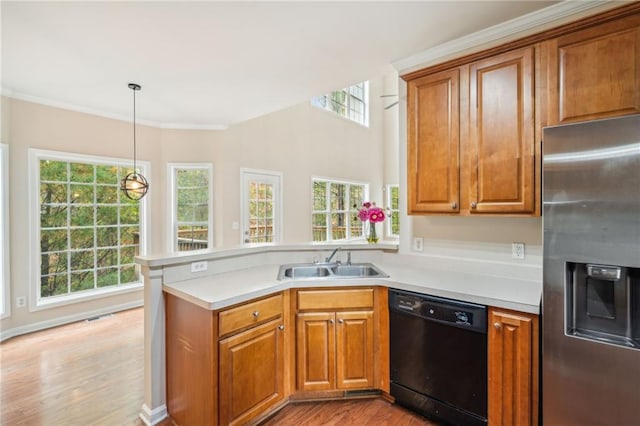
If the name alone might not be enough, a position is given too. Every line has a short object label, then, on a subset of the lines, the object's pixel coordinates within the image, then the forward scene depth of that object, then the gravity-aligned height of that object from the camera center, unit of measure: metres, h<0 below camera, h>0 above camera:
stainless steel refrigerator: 1.27 -0.27
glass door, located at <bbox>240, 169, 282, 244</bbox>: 4.94 +0.11
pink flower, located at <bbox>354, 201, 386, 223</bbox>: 2.61 -0.02
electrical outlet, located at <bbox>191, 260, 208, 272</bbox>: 2.18 -0.39
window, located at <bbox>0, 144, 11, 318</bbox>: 3.27 -0.21
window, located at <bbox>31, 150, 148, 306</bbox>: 3.65 -0.20
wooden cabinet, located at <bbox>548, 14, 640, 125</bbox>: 1.59 +0.75
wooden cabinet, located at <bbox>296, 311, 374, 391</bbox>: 2.11 -0.93
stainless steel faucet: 2.58 -0.37
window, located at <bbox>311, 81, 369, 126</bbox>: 6.40 +2.42
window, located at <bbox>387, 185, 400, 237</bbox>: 7.38 +0.11
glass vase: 2.81 -0.23
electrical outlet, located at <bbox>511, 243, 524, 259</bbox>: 2.10 -0.26
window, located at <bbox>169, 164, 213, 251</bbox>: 4.77 +0.07
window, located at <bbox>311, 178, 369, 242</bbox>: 6.15 +0.07
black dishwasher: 1.72 -0.86
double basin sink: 2.50 -0.47
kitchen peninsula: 1.72 -0.71
